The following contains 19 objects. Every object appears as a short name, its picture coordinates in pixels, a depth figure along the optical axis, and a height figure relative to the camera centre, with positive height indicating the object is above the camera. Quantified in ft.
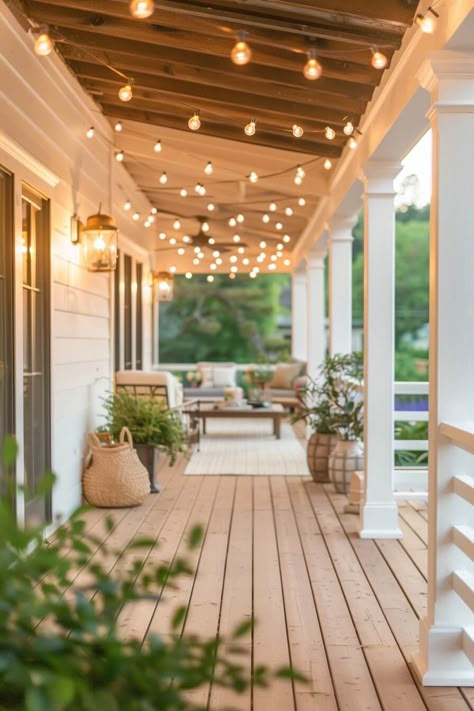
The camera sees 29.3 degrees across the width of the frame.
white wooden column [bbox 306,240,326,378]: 37.83 +1.60
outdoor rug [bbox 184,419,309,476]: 27.99 -3.69
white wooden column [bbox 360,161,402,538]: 18.43 +0.15
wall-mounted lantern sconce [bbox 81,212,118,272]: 21.57 +2.57
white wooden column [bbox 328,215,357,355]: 27.30 +2.02
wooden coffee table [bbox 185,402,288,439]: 34.55 -2.46
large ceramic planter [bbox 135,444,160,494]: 23.47 -2.89
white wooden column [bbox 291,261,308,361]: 50.37 +2.20
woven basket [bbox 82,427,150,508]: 21.43 -3.06
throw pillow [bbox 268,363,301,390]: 46.39 -1.42
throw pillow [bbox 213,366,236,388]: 48.34 -1.58
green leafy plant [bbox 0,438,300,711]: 3.24 -1.10
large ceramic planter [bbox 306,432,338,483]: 25.12 -2.95
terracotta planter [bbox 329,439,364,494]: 23.15 -2.94
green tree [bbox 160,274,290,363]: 76.74 +2.41
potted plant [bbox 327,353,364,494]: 23.17 -1.95
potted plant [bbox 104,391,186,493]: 23.39 -2.02
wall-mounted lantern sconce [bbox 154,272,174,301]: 38.75 +2.75
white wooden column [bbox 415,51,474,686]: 11.25 +0.31
